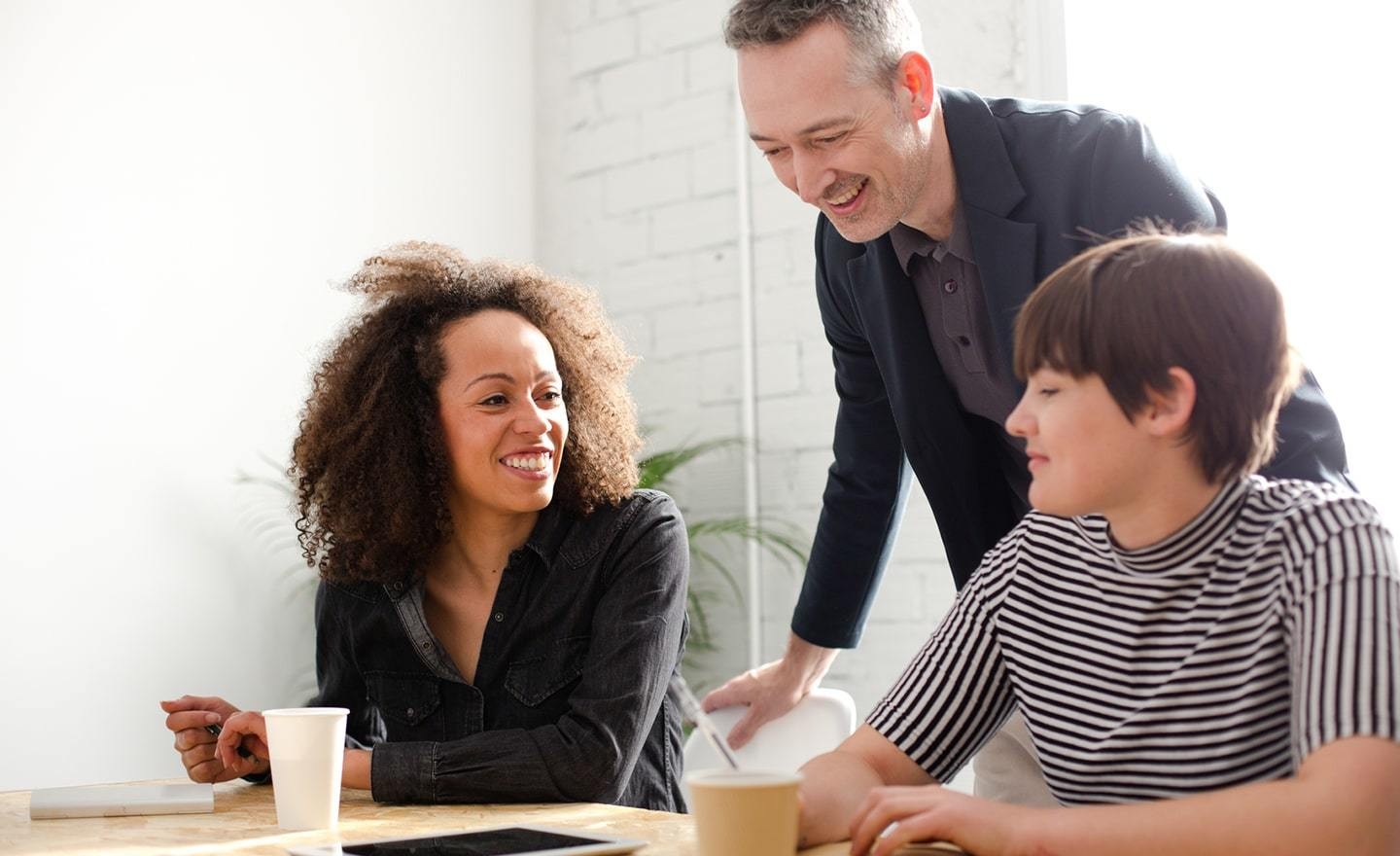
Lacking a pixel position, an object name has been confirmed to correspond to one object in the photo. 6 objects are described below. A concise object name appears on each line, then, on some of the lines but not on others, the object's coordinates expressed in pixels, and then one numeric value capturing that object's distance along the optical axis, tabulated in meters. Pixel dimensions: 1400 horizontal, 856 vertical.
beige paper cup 0.96
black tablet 1.11
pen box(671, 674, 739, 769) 0.99
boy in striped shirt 0.95
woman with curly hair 1.69
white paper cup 1.30
